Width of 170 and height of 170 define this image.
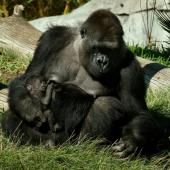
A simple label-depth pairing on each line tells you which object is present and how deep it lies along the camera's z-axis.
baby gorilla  11.30
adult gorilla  11.20
